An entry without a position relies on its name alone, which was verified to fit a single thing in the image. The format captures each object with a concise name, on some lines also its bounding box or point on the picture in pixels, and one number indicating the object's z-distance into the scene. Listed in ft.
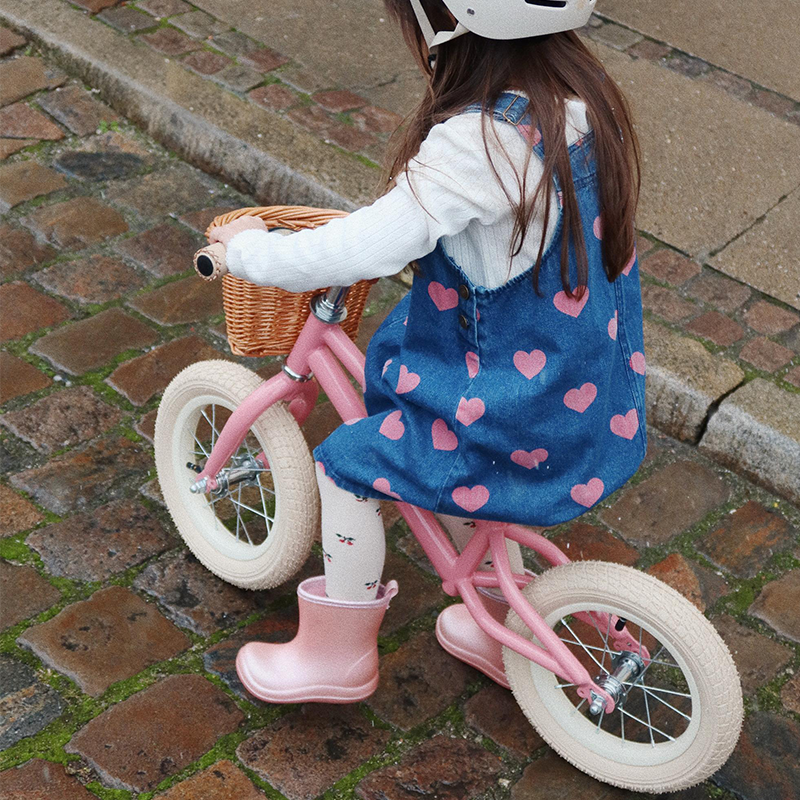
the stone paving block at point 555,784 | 7.86
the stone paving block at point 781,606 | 9.15
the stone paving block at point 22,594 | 8.62
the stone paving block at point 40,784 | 7.40
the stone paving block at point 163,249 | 12.16
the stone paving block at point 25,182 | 12.82
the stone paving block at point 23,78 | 14.47
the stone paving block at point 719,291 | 11.74
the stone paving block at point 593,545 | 9.66
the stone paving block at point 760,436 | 10.25
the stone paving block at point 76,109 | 14.16
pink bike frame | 7.41
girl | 6.16
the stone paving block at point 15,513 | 9.30
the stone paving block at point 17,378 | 10.52
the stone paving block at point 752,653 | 8.75
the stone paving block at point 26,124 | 13.82
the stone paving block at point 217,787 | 7.57
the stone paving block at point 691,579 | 9.35
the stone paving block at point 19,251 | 11.91
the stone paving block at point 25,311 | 11.19
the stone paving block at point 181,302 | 11.58
